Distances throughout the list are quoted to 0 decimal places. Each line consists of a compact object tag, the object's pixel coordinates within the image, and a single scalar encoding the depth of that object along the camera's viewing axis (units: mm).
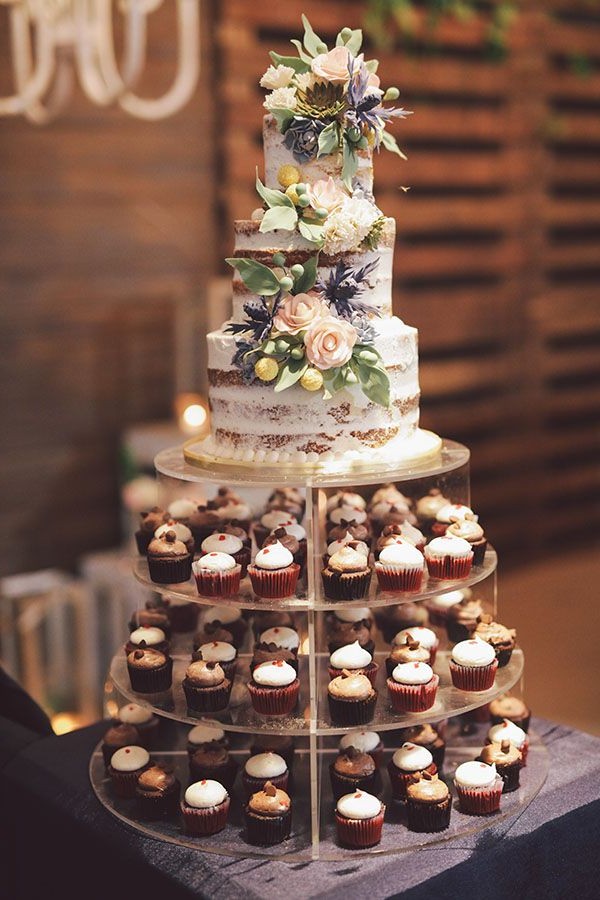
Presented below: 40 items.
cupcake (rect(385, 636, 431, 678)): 1894
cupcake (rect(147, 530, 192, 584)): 1908
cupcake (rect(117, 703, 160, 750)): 2096
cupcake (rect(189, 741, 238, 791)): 1921
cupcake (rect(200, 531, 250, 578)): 1910
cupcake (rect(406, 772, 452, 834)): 1789
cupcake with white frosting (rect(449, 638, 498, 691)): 1889
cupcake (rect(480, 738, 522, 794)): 1898
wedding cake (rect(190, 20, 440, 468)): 1825
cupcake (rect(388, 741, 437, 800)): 1887
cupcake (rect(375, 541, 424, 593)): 1826
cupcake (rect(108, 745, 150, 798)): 1922
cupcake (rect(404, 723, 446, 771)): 1982
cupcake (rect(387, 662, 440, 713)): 1828
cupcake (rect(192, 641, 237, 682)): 1907
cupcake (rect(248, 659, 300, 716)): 1826
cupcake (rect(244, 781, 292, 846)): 1767
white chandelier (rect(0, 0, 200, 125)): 2953
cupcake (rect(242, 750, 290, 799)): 1879
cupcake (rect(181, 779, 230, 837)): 1796
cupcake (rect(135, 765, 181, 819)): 1849
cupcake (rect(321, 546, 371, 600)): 1836
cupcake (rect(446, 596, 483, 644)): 2064
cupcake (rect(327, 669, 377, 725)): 1802
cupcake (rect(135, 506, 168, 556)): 2021
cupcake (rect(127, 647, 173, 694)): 1942
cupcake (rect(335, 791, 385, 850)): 1749
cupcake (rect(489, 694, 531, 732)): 2078
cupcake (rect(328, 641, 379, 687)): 1891
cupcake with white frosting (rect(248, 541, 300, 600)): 1821
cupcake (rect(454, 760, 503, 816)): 1832
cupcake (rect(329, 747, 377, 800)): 1864
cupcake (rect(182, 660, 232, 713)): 1844
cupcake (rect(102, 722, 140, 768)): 2020
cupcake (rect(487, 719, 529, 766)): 1966
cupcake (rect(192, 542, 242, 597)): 1843
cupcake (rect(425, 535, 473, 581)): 1873
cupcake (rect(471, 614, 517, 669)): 2002
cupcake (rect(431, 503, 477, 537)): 1992
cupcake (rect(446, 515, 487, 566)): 1940
